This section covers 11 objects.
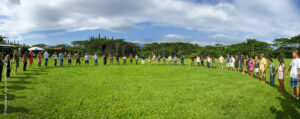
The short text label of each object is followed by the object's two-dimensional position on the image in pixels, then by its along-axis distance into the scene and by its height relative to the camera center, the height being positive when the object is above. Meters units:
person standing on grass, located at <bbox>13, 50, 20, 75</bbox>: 11.23 +0.11
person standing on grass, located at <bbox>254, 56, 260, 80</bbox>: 11.61 -0.40
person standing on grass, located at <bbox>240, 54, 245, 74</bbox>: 14.92 -0.05
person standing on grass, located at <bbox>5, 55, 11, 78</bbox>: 9.77 -0.30
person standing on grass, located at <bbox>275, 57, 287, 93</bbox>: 7.82 -0.66
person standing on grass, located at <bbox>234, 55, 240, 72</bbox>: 16.11 -0.35
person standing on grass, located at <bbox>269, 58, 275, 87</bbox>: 9.02 -0.64
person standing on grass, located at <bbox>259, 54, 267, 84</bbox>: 10.25 -0.49
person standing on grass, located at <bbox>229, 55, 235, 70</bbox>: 17.09 -0.26
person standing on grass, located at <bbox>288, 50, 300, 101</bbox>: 6.37 -0.52
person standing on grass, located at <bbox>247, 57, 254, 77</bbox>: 12.32 -0.35
